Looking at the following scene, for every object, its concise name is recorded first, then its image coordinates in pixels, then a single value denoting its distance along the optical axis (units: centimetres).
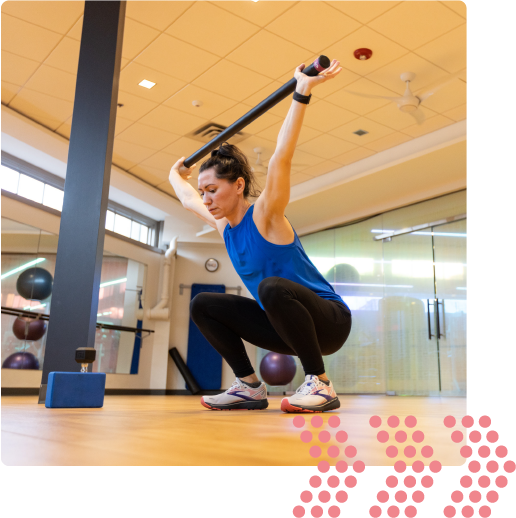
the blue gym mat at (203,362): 716
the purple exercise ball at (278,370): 639
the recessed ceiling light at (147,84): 434
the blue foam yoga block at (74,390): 185
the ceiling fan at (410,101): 408
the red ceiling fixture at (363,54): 384
